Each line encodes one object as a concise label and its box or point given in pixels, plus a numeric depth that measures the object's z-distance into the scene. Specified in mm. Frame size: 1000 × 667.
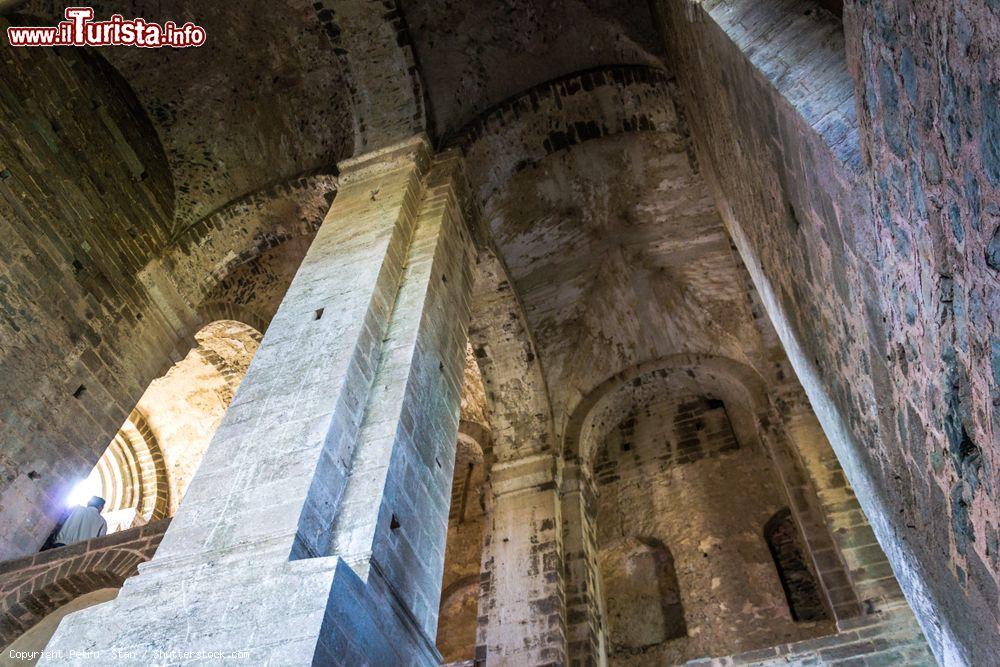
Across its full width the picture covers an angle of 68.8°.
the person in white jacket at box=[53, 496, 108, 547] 6355
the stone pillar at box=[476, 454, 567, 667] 6176
